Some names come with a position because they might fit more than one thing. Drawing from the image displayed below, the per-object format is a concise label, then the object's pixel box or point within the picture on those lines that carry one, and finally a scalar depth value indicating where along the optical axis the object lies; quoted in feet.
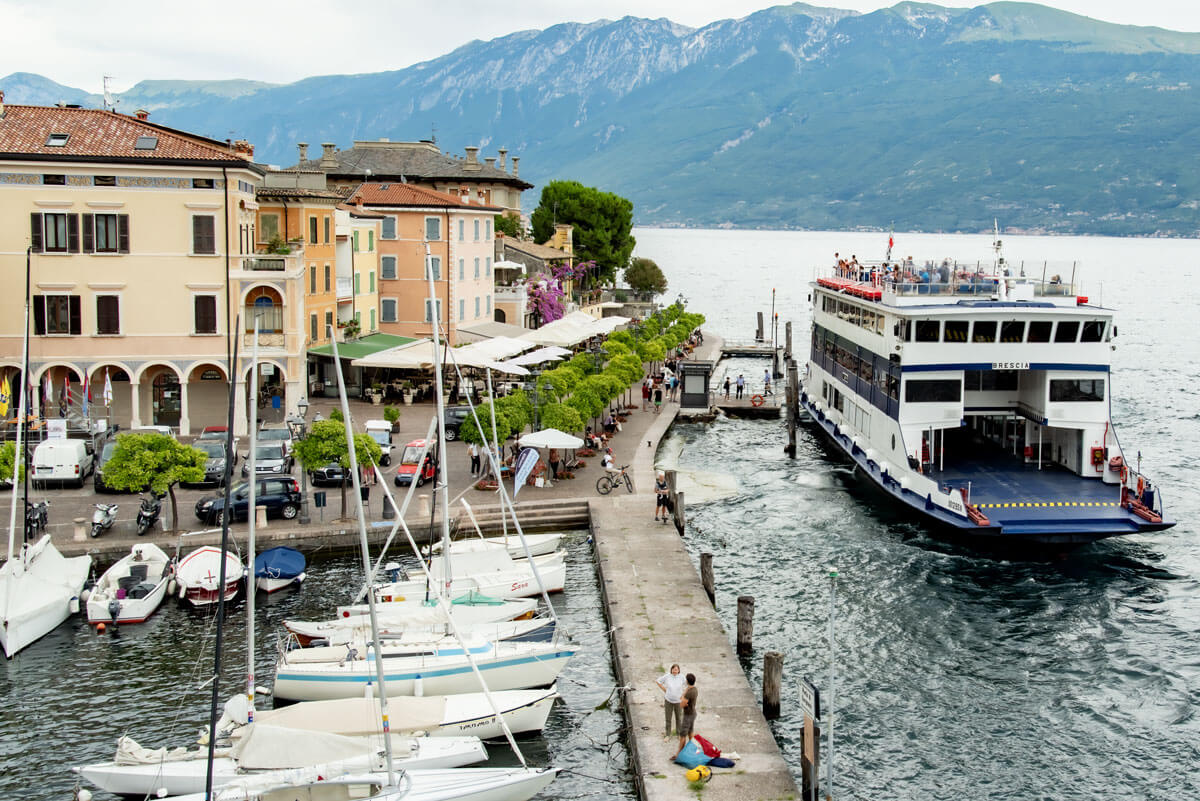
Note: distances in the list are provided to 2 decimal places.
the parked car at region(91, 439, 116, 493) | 139.85
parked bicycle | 146.51
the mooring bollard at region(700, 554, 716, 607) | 109.50
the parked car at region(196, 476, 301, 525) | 127.03
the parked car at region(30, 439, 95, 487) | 140.46
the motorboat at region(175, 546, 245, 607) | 110.22
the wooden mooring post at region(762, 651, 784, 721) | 87.30
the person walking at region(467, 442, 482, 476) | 153.38
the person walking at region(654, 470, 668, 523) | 133.49
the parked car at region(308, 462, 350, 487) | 144.77
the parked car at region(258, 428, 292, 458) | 153.69
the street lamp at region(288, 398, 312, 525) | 129.59
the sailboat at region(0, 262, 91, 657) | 98.89
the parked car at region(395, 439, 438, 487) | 144.77
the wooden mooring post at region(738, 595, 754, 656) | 99.55
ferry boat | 124.36
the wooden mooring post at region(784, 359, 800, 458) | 191.31
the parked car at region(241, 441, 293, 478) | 141.38
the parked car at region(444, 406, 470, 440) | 175.01
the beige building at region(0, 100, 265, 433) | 165.58
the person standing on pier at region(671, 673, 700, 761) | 76.54
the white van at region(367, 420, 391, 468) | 154.40
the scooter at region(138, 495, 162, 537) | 124.36
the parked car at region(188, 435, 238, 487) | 141.38
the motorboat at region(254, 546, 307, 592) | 113.39
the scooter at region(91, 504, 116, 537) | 123.54
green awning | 202.39
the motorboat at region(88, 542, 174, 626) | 105.40
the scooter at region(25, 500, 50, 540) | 121.80
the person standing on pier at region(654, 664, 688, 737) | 78.48
